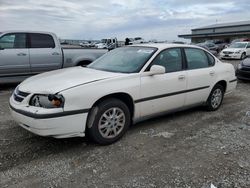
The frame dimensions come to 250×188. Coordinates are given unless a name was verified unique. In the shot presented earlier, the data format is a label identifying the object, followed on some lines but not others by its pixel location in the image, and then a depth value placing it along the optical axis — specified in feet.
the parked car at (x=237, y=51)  50.67
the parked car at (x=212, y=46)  75.14
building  124.85
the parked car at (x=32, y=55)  18.64
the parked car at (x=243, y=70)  22.84
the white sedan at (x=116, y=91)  8.58
